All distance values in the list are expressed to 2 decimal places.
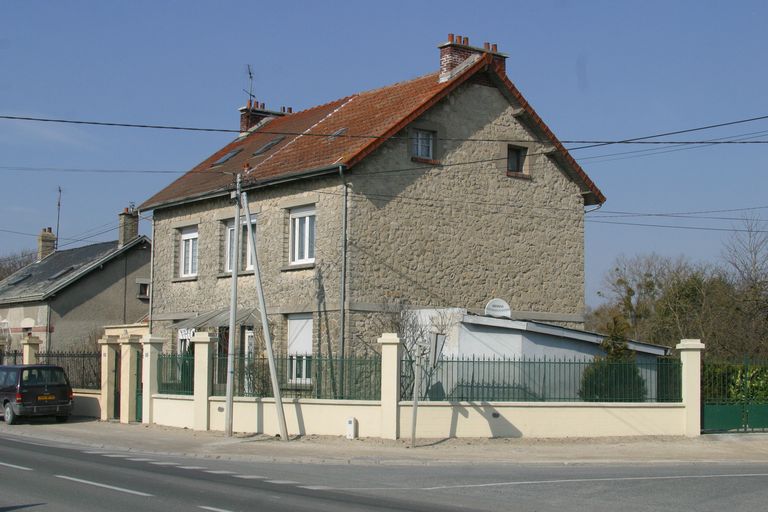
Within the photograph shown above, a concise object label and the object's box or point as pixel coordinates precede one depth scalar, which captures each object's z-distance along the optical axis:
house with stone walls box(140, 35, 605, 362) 26.11
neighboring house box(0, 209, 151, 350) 42.44
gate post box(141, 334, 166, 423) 26.83
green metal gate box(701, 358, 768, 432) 23.44
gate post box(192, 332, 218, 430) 24.78
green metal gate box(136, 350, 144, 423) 27.75
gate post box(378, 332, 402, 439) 21.31
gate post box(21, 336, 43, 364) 33.38
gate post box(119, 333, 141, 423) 27.58
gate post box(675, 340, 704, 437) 22.81
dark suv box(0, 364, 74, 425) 27.16
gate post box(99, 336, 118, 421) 28.50
